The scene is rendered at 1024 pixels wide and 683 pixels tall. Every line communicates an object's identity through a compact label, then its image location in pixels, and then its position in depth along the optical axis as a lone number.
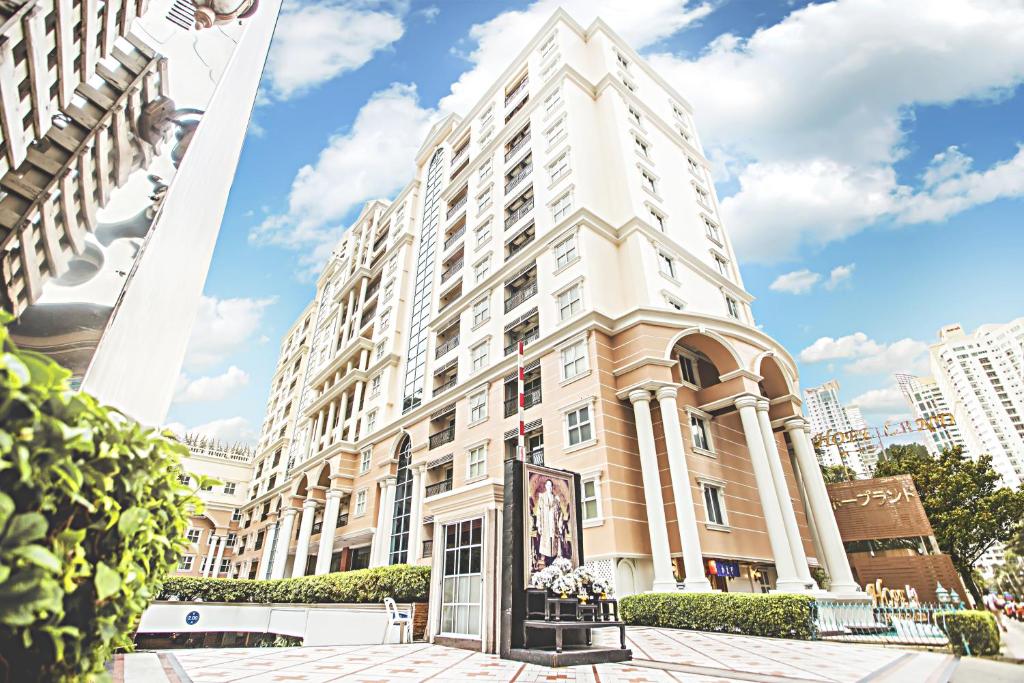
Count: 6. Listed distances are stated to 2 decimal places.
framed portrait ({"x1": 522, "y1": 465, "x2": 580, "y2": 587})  8.59
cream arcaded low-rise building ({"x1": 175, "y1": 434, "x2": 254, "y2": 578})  44.72
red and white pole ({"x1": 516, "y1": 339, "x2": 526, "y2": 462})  9.46
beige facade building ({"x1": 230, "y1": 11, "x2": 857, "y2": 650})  15.23
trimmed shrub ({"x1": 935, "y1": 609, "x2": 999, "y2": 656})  8.74
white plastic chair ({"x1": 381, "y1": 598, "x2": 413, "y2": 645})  11.05
